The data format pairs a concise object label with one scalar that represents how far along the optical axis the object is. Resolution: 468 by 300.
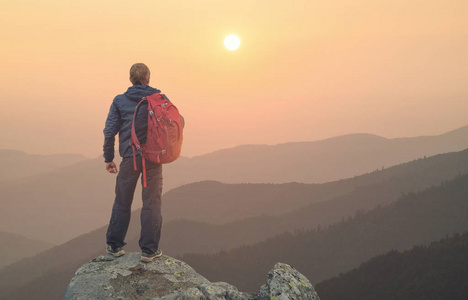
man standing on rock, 6.96
